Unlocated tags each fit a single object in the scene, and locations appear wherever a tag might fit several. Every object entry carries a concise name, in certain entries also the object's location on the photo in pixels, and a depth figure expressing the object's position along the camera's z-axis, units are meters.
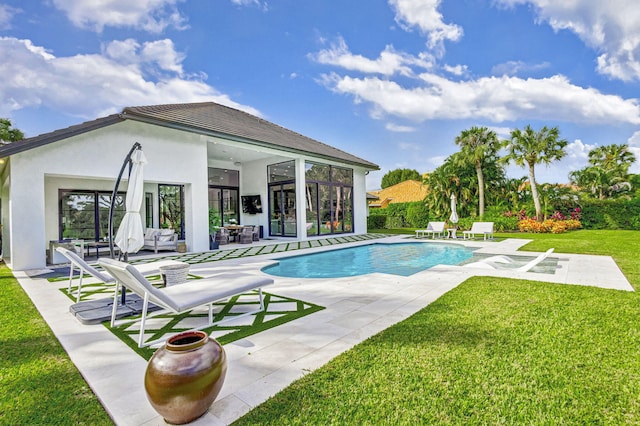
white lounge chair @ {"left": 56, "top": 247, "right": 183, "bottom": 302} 4.63
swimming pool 8.26
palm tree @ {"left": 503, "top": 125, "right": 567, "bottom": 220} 18.34
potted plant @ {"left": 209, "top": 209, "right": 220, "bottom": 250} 12.00
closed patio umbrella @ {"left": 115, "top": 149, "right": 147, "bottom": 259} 4.89
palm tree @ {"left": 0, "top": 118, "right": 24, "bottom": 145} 15.89
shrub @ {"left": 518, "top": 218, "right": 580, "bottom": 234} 17.47
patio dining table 14.32
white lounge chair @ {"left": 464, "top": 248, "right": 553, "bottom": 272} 7.31
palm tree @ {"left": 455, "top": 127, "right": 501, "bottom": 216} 20.72
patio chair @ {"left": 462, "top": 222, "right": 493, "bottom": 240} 14.83
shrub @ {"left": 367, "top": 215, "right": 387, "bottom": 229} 24.69
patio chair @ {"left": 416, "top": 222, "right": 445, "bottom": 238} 15.85
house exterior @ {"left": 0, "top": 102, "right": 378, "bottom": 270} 8.34
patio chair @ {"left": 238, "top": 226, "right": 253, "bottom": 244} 14.23
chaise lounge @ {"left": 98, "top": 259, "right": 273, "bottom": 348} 3.28
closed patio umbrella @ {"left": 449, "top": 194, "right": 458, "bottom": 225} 16.38
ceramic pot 1.98
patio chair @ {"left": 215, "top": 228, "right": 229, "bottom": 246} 13.55
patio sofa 11.25
